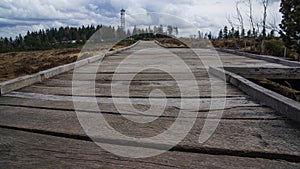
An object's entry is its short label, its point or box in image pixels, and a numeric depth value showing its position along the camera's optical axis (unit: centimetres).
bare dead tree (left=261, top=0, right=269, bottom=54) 941
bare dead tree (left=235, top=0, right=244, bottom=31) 1204
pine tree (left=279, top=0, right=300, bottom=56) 780
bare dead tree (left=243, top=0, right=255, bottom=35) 1070
